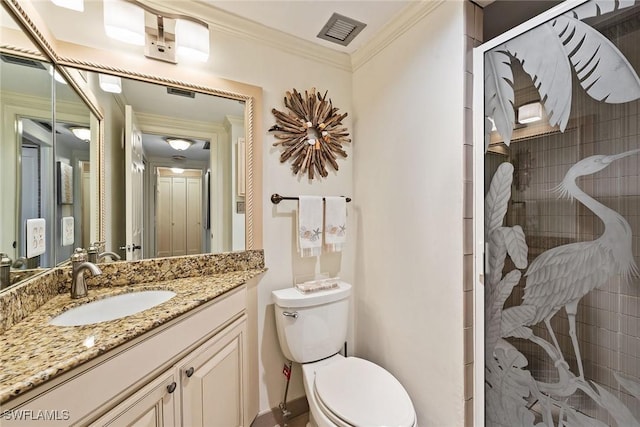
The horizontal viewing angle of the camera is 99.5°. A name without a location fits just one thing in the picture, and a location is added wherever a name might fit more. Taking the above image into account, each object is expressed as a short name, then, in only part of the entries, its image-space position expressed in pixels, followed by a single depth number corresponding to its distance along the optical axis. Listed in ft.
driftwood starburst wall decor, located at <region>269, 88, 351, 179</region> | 5.35
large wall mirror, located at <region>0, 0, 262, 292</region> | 3.07
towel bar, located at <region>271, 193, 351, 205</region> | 5.22
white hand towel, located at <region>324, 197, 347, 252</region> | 5.52
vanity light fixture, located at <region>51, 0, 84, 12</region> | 3.68
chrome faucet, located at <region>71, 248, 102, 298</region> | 3.46
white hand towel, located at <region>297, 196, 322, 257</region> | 5.28
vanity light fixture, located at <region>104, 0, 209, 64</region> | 3.92
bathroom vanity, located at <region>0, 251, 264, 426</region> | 2.05
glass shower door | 2.73
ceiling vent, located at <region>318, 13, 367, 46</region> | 4.89
